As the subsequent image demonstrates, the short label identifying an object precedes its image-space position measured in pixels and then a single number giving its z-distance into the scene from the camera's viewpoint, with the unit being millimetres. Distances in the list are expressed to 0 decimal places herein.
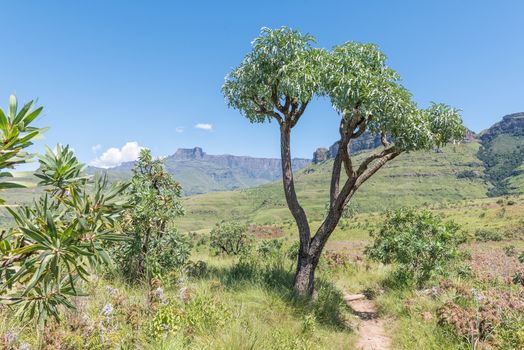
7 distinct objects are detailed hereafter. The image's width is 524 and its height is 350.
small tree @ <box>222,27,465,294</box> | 8367
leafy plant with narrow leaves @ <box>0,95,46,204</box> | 2459
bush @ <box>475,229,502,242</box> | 55031
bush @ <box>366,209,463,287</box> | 12570
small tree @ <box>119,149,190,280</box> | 9086
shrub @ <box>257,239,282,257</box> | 14945
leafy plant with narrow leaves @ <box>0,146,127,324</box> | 2660
